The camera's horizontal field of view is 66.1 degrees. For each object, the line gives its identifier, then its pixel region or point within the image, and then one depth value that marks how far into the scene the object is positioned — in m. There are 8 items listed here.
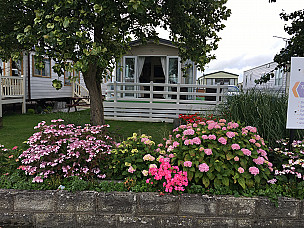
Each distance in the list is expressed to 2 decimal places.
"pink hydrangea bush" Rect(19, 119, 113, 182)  2.50
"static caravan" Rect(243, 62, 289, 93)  16.88
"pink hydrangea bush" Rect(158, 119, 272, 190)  2.27
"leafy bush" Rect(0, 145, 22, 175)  2.73
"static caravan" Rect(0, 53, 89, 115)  9.47
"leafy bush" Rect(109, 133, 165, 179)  2.51
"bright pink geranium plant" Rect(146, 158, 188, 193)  2.21
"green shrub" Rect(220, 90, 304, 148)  3.23
